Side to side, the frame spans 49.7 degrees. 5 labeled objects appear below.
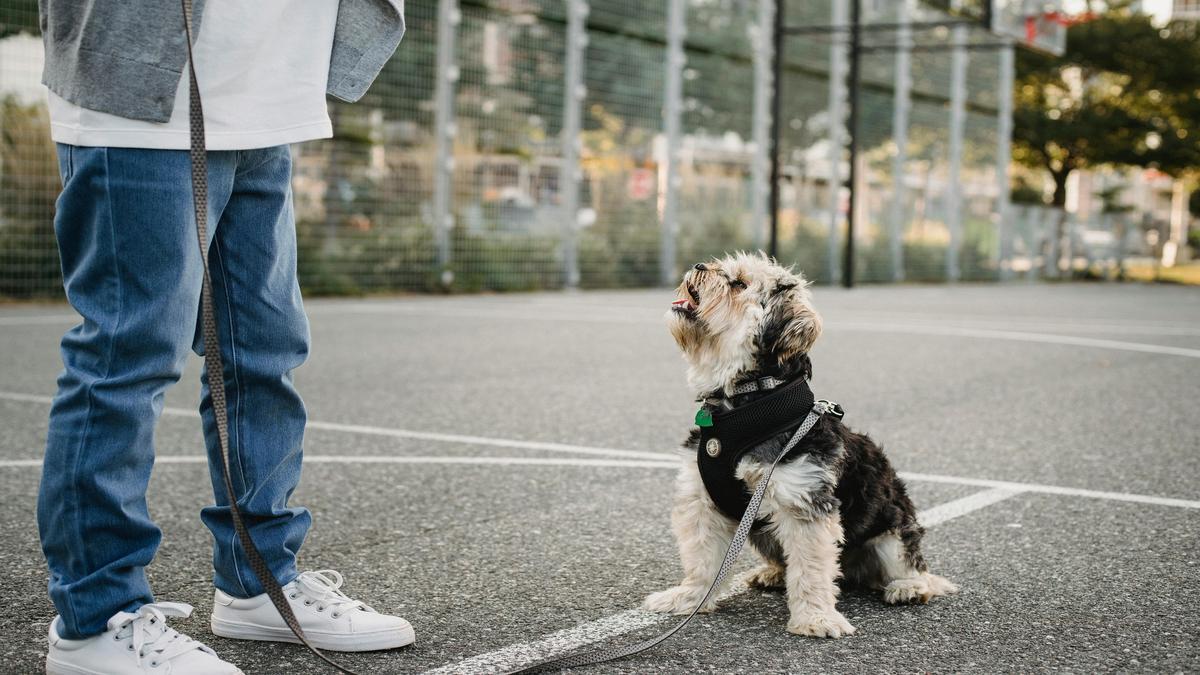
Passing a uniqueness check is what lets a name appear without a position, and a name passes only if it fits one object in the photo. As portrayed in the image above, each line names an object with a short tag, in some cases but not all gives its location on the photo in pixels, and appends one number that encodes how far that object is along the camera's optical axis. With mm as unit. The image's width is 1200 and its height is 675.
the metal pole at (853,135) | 22766
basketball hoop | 24109
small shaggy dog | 3240
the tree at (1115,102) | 37000
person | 2574
